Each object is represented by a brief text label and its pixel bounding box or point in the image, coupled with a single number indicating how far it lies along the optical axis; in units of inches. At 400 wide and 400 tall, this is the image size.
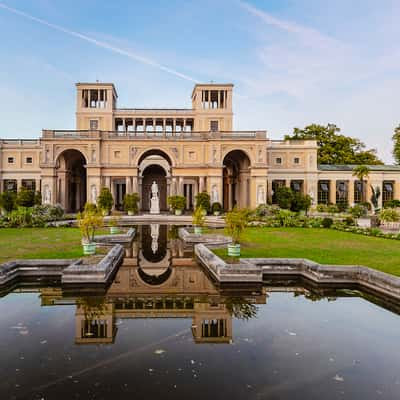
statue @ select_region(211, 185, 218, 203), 1485.0
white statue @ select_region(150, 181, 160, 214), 1467.8
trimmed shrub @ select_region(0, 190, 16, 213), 1193.2
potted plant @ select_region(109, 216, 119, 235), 660.7
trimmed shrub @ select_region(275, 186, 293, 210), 1453.1
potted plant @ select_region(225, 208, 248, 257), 433.1
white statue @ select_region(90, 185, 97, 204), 1459.2
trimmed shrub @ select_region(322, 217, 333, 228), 879.1
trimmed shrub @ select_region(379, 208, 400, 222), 887.7
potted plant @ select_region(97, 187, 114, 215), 1331.2
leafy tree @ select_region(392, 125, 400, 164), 1739.8
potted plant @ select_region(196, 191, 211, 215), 1375.5
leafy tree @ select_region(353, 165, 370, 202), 1568.7
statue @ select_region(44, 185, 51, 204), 1434.5
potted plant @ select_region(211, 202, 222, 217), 1412.4
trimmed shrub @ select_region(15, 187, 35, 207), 1347.9
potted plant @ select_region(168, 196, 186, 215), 1368.1
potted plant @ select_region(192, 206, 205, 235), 661.3
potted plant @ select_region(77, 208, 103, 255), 436.1
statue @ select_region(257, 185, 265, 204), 1497.3
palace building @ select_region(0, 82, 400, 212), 1471.5
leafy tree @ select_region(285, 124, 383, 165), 2054.6
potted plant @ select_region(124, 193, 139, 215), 1355.8
